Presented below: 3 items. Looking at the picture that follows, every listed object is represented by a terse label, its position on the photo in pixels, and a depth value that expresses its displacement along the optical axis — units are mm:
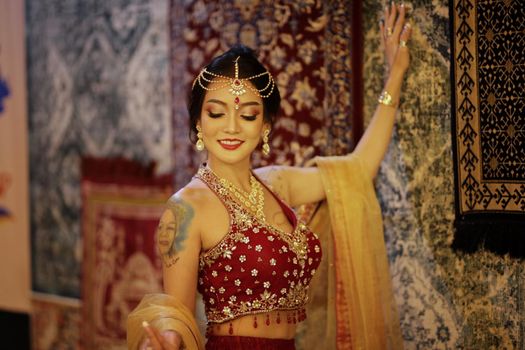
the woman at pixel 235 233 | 2512
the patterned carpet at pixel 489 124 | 2592
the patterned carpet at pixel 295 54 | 3113
